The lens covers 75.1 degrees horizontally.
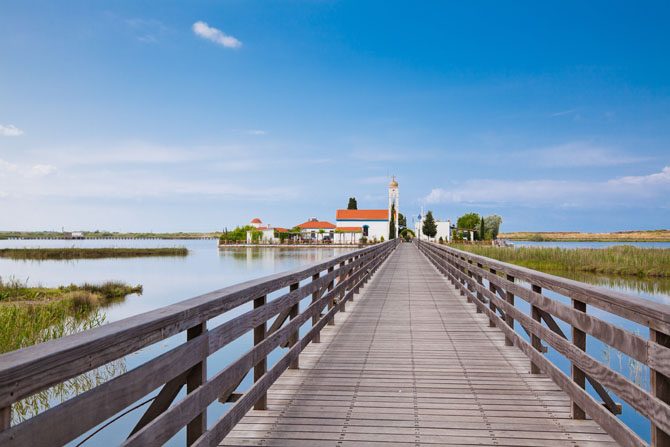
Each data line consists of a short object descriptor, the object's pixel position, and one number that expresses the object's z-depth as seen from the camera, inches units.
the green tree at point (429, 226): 2871.6
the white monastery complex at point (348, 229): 2677.2
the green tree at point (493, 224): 3650.3
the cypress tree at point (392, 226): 2726.9
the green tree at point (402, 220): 4018.7
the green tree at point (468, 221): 4273.9
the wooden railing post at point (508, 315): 195.9
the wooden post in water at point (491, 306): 263.6
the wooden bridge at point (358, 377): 56.9
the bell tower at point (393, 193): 3004.4
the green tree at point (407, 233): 3577.8
